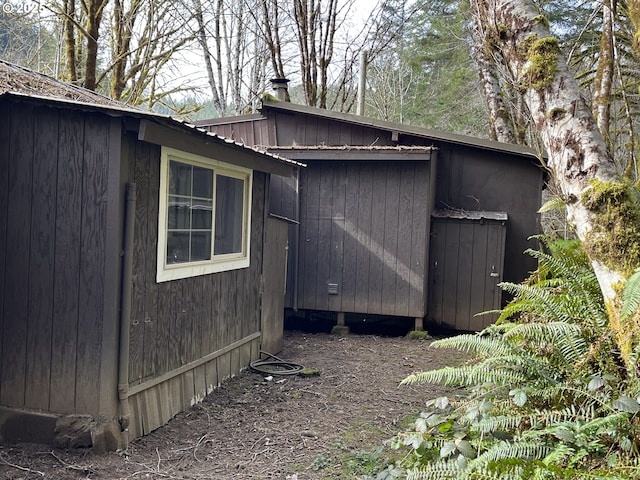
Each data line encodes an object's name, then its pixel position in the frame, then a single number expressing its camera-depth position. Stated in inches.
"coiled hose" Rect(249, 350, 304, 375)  224.8
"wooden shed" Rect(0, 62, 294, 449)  144.5
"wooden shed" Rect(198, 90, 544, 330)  296.4
